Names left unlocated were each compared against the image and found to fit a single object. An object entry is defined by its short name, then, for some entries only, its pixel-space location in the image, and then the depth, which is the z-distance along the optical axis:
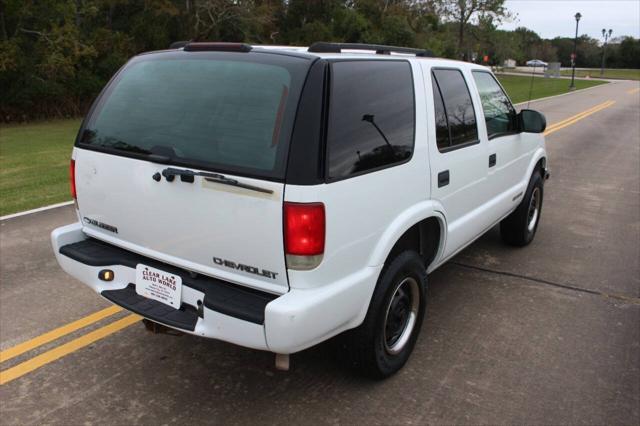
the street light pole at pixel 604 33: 75.32
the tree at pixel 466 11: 56.66
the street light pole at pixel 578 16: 33.12
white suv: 2.80
